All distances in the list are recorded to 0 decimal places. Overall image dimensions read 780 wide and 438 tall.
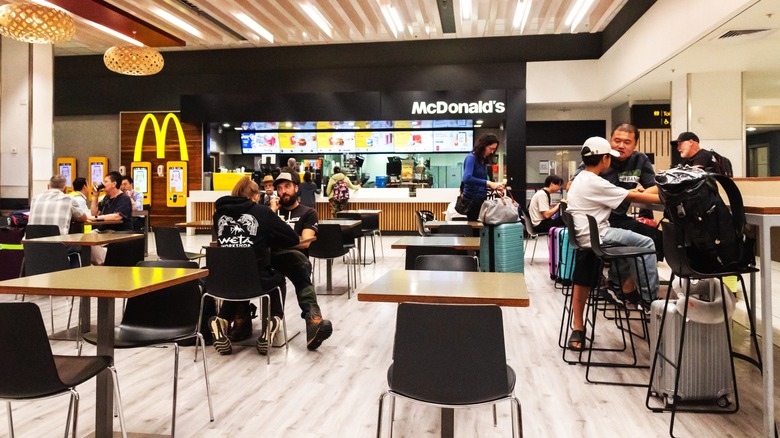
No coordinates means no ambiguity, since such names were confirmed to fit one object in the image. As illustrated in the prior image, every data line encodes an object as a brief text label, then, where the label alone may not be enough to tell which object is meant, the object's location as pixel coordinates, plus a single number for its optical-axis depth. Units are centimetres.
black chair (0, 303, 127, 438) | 193
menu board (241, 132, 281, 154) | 1366
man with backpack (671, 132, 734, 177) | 557
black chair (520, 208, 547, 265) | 773
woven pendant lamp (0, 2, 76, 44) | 605
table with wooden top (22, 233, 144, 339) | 394
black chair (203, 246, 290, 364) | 374
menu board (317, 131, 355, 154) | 1339
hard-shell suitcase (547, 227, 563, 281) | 690
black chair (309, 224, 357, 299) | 595
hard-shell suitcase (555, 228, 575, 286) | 617
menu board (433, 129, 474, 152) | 1313
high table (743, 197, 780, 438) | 242
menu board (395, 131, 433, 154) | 1320
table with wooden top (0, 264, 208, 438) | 221
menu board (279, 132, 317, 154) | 1352
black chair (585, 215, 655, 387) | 330
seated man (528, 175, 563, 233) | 744
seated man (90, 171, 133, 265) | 612
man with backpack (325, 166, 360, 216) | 1070
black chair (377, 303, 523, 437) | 179
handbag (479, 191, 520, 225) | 563
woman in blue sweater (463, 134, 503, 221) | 540
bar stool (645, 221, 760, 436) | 256
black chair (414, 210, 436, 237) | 631
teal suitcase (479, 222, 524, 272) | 572
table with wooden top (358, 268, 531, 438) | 205
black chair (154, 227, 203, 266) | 519
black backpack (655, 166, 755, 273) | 249
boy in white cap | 364
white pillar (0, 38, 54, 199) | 832
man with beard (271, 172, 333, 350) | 414
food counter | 1222
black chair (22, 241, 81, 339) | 416
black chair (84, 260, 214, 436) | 285
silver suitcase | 292
